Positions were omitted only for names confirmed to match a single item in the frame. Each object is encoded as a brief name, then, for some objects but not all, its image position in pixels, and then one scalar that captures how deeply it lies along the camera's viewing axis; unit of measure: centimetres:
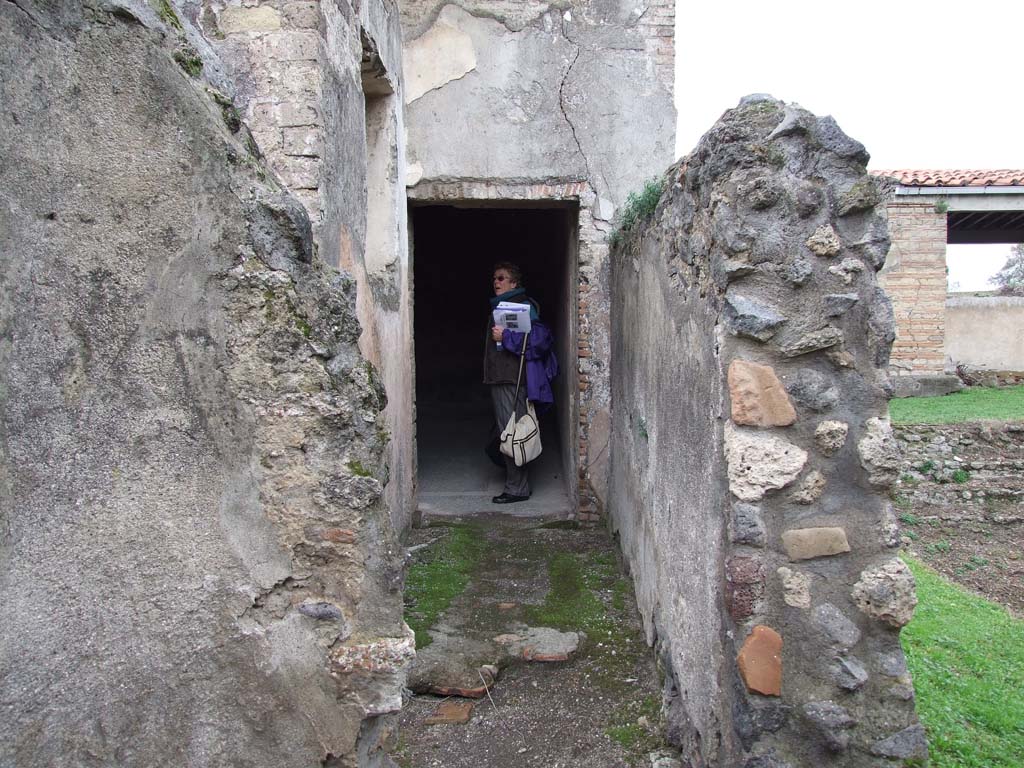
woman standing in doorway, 637
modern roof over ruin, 1085
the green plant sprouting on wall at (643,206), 361
